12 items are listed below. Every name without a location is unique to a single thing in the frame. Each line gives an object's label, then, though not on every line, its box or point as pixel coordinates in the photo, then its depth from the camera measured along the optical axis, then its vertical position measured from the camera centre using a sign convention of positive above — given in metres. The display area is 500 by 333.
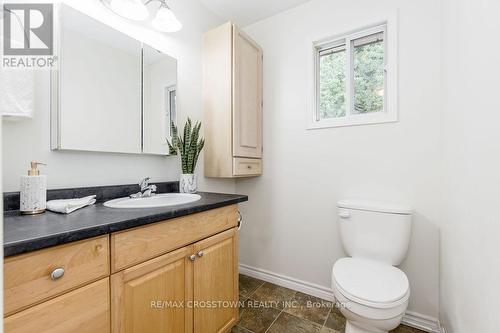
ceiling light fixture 1.33 +0.93
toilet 1.08 -0.59
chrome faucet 1.37 -0.14
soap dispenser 0.91 -0.11
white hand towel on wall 0.95 +0.30
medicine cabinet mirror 1.15 +0.43
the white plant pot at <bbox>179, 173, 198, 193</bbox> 1.59 -0.12
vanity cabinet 0.64 -0.41
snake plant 1.61 +0.14
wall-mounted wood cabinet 1.75 +0.50
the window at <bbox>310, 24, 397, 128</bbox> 1.66 +0.66
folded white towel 0.92 -0.16
